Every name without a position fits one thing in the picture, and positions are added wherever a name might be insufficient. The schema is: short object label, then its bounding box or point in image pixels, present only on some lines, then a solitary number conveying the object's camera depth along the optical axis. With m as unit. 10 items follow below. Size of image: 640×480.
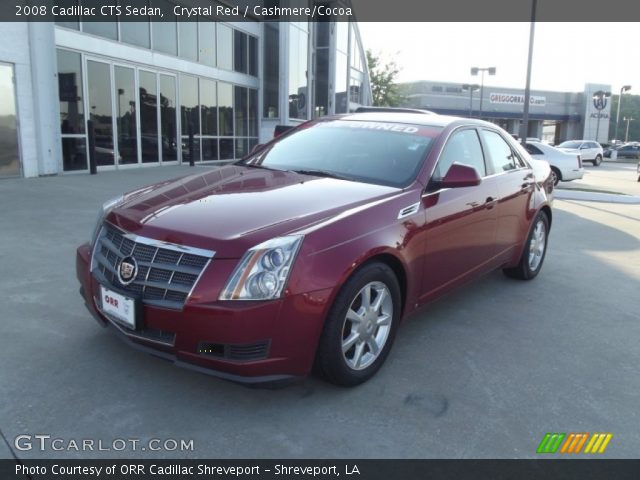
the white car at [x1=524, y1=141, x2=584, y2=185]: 16.31
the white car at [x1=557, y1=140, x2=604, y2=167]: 33.09
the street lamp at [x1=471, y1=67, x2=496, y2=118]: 39.13
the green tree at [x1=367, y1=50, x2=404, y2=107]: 48.44
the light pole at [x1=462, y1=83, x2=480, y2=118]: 47.69
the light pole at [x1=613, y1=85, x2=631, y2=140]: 43.66
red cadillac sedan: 2.68
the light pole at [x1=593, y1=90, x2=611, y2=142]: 56.81
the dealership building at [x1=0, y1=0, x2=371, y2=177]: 11.95
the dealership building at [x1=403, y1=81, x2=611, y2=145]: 58.78
